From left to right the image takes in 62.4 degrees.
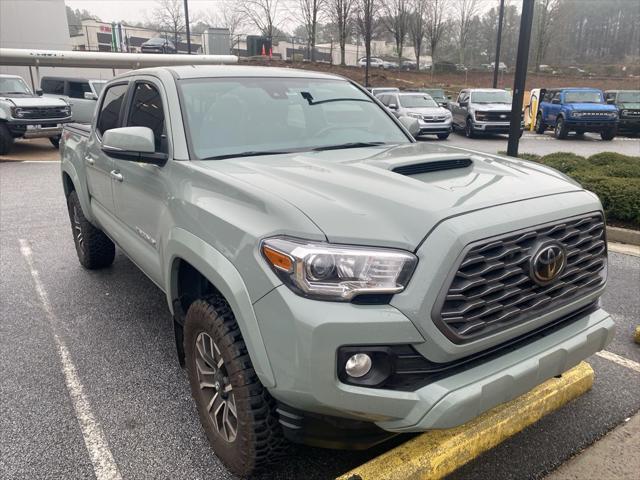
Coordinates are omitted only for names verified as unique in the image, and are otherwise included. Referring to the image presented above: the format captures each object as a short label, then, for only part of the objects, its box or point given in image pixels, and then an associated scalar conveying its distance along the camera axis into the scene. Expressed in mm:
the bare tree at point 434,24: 51253
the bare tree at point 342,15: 45156
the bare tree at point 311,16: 47312
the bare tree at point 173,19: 54750
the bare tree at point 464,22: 55438
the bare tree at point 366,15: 36625
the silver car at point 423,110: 18406
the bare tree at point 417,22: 50188
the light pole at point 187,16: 23572
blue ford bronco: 18328
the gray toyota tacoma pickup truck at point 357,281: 1855
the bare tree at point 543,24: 54488
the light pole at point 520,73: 6914
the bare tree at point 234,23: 54000
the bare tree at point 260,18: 52000
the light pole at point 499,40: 24661
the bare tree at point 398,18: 49238
